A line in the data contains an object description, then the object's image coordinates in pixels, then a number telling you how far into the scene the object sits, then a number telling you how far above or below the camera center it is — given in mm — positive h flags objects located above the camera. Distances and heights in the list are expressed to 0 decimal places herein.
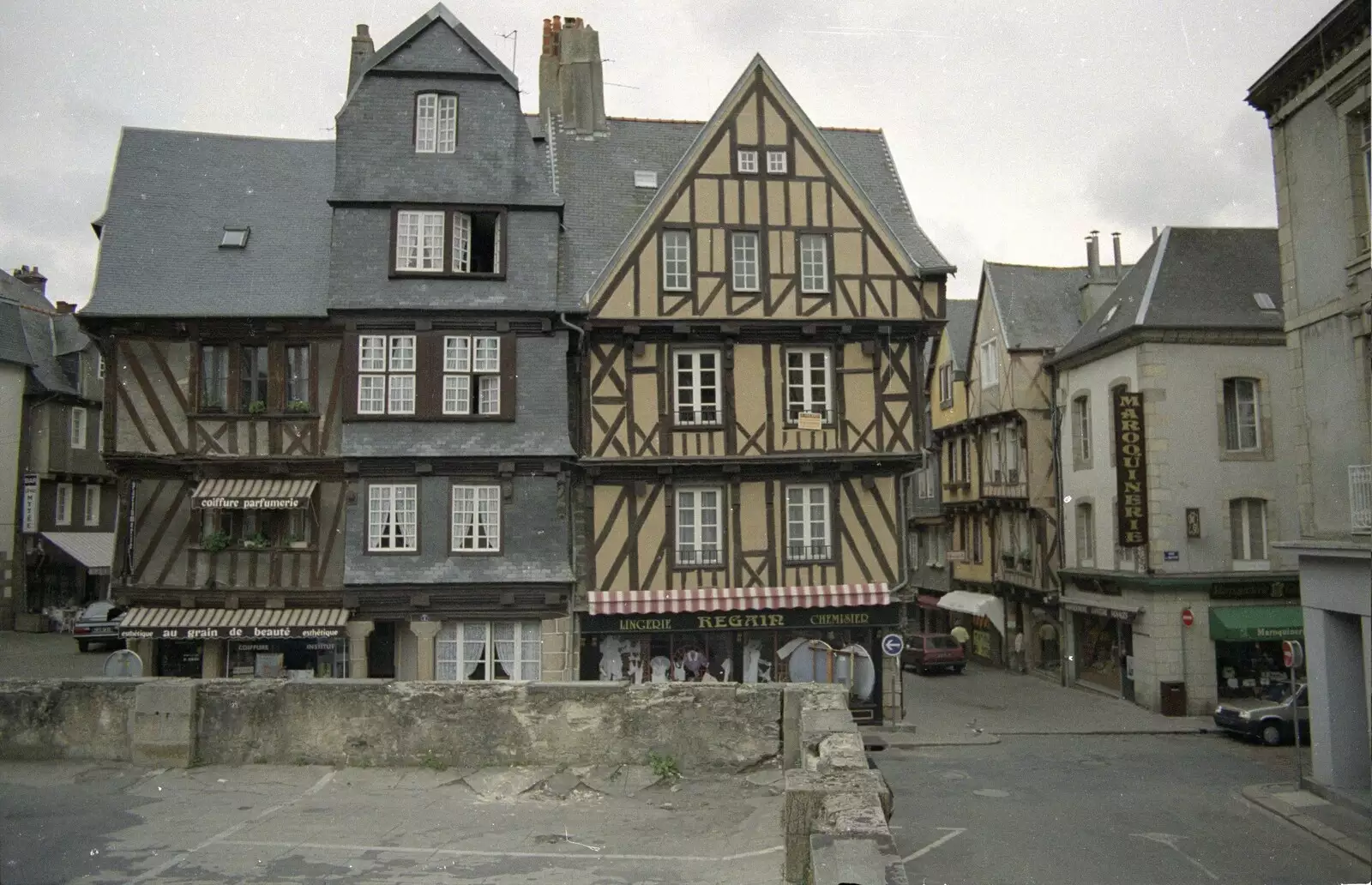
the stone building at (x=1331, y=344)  14867 +2744
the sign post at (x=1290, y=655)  17516 -1794
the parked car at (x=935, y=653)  32156 -3097
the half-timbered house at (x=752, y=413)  21719 +2650
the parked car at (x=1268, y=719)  21062 -3392
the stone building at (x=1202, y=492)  25359 +1142
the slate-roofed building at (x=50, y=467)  33969 +2804
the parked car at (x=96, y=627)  28953 -1827
